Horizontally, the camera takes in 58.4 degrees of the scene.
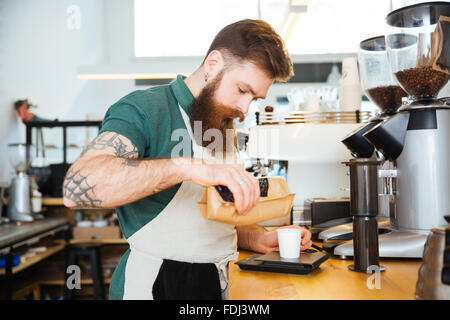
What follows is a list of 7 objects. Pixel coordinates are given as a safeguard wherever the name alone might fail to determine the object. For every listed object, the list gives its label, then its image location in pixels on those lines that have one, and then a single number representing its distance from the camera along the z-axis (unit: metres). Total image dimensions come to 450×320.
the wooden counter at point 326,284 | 0.79
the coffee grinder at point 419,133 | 1.05
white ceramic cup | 1.03
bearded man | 0.90
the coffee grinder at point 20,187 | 3.47
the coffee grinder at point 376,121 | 1.16
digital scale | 0.96
